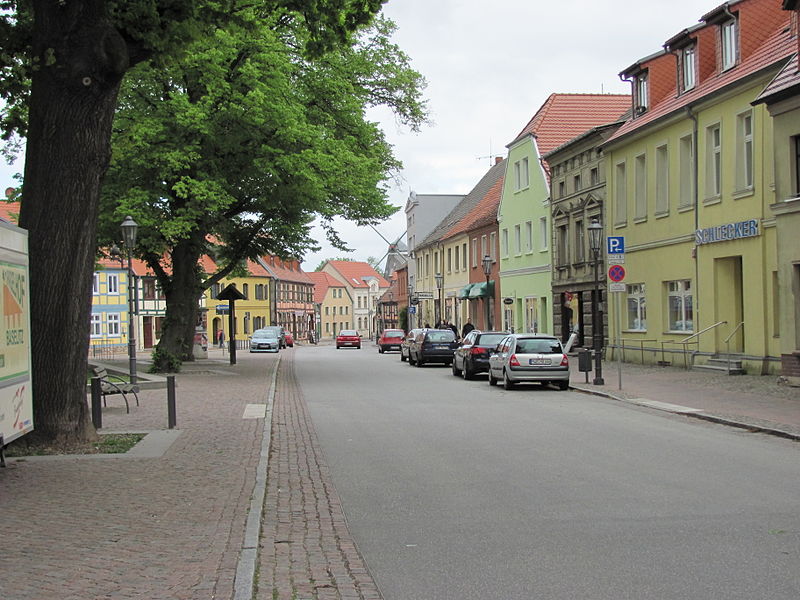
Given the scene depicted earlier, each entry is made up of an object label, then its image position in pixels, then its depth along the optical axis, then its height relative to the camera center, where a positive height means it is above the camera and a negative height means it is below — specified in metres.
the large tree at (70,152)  11.46 +2.22
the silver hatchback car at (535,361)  23.31 -0.99
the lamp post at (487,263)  39.88 +2.54
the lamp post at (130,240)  22.91 +2.16
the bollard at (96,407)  14.44 -1.22
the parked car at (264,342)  60.47 -1.07
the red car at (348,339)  72.31 -1.16
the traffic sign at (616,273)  22.59 +1.14
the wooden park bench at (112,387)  18.11 -1.20
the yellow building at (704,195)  24.09 +3.68
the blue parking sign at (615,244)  23.03 +1.88
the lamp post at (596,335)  24.00 -0.38
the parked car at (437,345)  36.53 -0.86
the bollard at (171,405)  15.17 -1.28
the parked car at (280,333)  64.44 -0.58
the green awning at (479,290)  52.97 +1.83
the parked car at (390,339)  57.75 -0.95
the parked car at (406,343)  40.24 -0.91
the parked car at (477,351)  28.03 -0.86
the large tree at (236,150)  27.12 +5.32
